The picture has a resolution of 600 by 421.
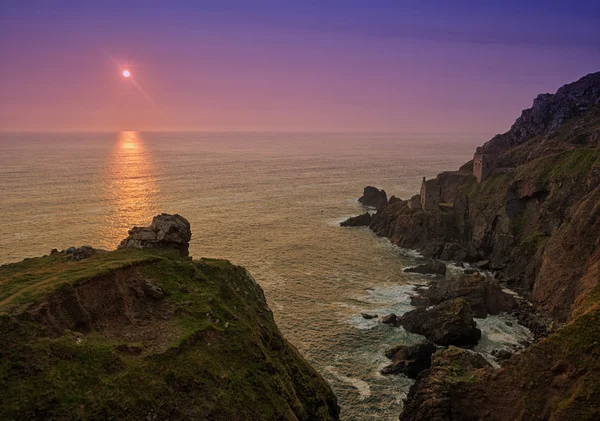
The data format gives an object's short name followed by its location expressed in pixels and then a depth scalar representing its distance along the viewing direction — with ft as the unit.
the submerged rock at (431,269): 293.66
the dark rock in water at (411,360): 180.34
